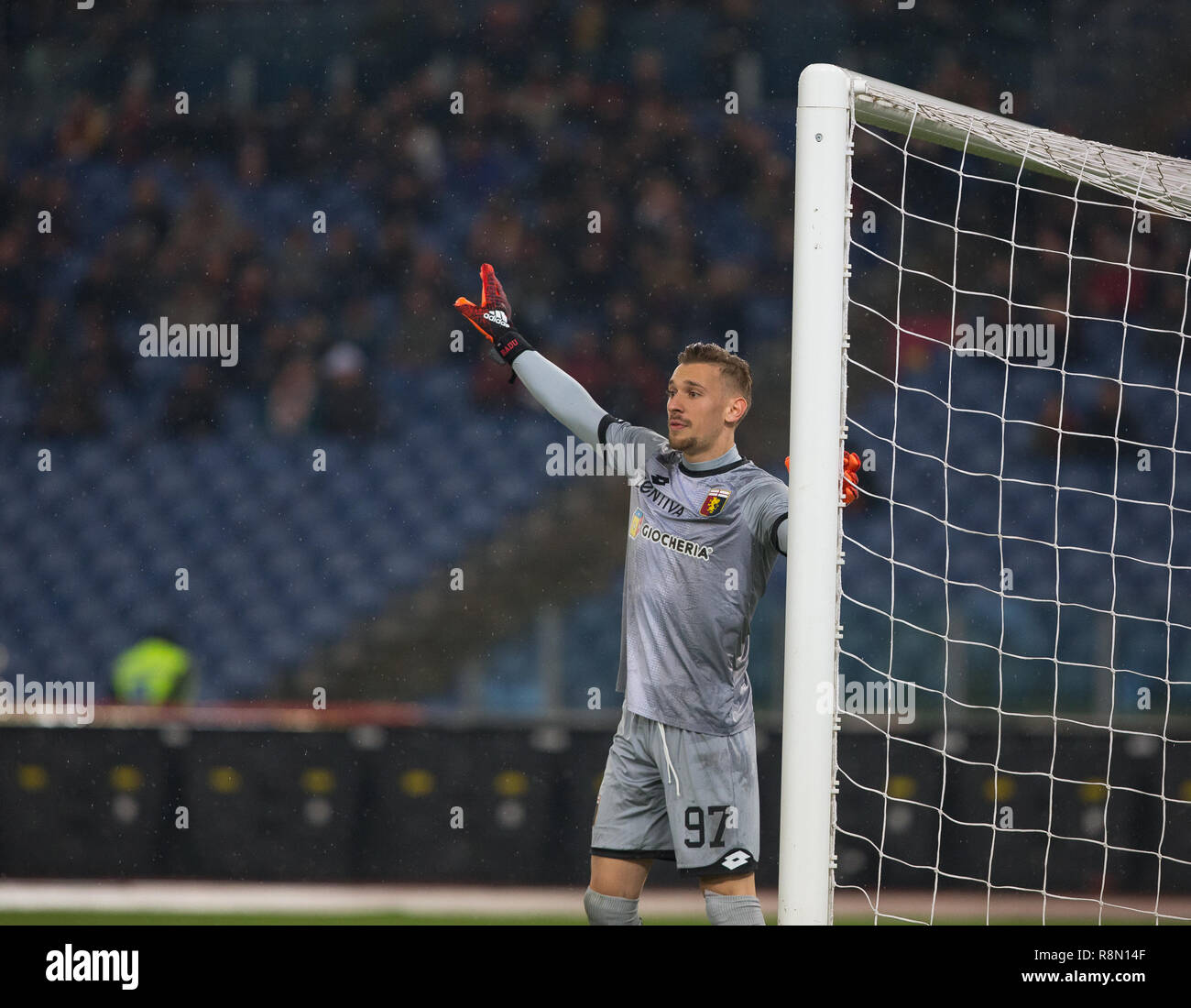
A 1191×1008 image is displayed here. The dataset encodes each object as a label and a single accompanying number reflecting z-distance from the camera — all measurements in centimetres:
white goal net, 1195
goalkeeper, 689
